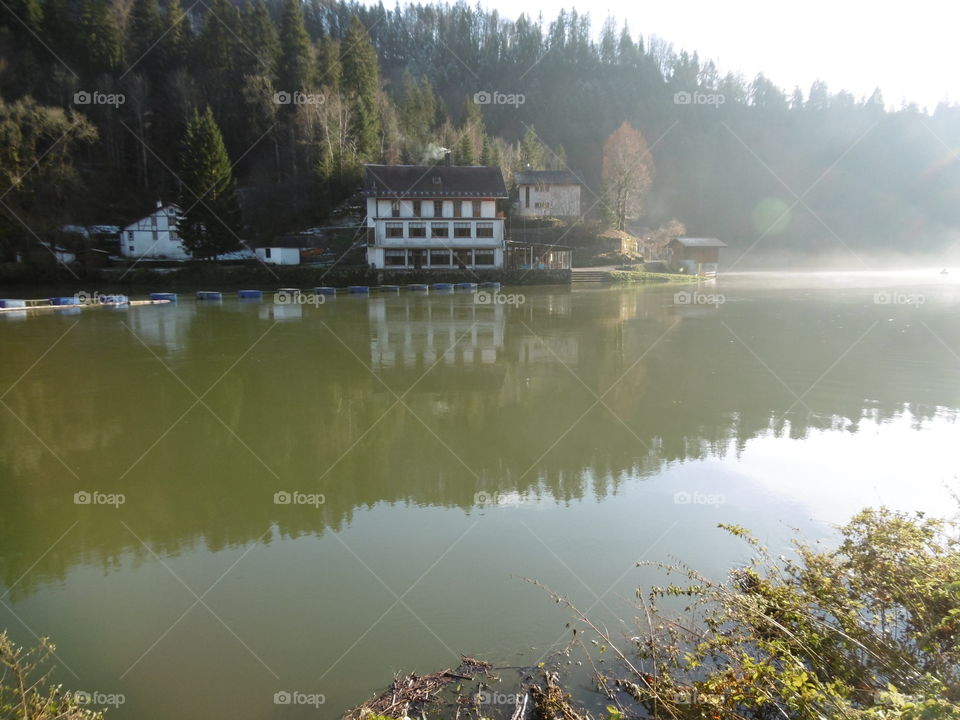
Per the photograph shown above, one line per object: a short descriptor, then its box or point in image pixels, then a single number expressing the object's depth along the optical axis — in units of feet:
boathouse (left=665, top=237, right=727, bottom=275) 170.09
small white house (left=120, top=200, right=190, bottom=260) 151.02
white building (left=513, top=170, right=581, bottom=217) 174.29
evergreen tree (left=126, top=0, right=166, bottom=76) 196.03
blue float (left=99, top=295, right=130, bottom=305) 104.64
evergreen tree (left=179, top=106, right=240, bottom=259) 140.26
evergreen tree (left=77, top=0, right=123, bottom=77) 185.37
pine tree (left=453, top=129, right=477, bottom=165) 175.52
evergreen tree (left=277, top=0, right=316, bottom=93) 182.50
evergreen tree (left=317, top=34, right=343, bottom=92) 184.24
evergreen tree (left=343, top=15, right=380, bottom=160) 172.45
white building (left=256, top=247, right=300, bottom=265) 143.95
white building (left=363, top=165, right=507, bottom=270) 146.82
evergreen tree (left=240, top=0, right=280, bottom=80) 188.03
